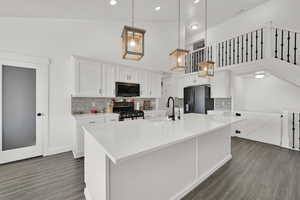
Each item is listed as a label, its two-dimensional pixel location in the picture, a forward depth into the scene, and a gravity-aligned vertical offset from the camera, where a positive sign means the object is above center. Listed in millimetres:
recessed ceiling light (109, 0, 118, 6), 2956 +2113
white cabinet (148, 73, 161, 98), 4852 +514
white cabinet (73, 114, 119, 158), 3080 -859
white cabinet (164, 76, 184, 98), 5768 +524
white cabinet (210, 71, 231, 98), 4430 +438
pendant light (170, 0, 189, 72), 2154 +677
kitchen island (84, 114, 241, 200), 1204 -696
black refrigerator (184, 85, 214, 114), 5223 -64
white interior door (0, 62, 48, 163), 2848 -272
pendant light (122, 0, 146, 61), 1492 +650
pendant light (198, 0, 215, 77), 2641 +603
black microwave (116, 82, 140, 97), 4021 +269
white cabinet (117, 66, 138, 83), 4051 +722
